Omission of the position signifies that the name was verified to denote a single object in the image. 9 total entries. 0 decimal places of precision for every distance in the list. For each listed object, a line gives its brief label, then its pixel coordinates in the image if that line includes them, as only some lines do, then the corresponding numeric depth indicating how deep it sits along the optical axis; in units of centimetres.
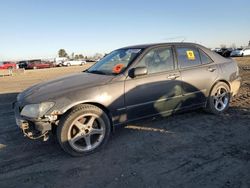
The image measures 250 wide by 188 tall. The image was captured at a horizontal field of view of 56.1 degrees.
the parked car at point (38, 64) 4072
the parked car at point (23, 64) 4172
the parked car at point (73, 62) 4769
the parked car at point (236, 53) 4004
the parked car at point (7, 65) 3794
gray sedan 355
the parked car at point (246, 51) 3999
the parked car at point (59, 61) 4648
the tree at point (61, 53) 9456
